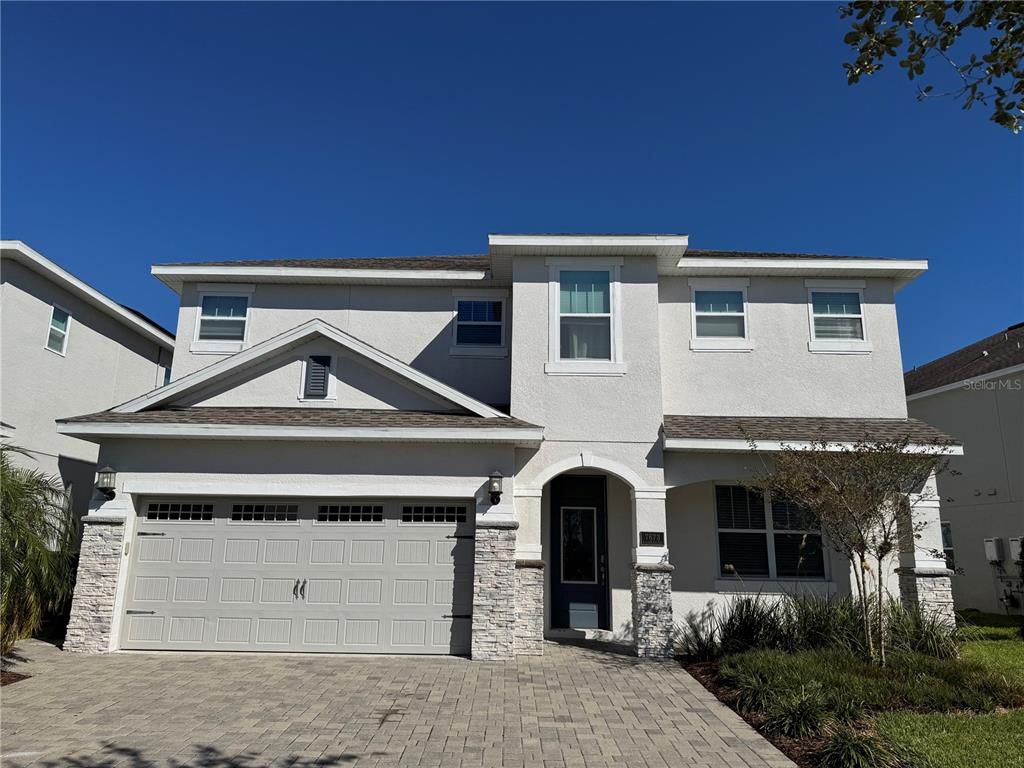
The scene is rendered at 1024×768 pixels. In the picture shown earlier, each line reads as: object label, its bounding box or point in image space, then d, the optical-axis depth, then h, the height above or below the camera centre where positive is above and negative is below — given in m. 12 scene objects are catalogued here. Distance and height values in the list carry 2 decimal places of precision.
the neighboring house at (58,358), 14.12 +3.77
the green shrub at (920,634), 10.52 -1.31
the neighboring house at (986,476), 16.86 +1.79
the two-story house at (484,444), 11.12 +1.49
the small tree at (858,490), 9.57 +0.75
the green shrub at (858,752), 6.07 -1.79
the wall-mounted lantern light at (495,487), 11.12 +0.78
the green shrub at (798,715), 7.17 -1.74
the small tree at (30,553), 9.84 -0.38
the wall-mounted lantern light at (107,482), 11.23 +0.75
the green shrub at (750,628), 10.94 -1.33
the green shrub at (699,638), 11.22 -1.59
